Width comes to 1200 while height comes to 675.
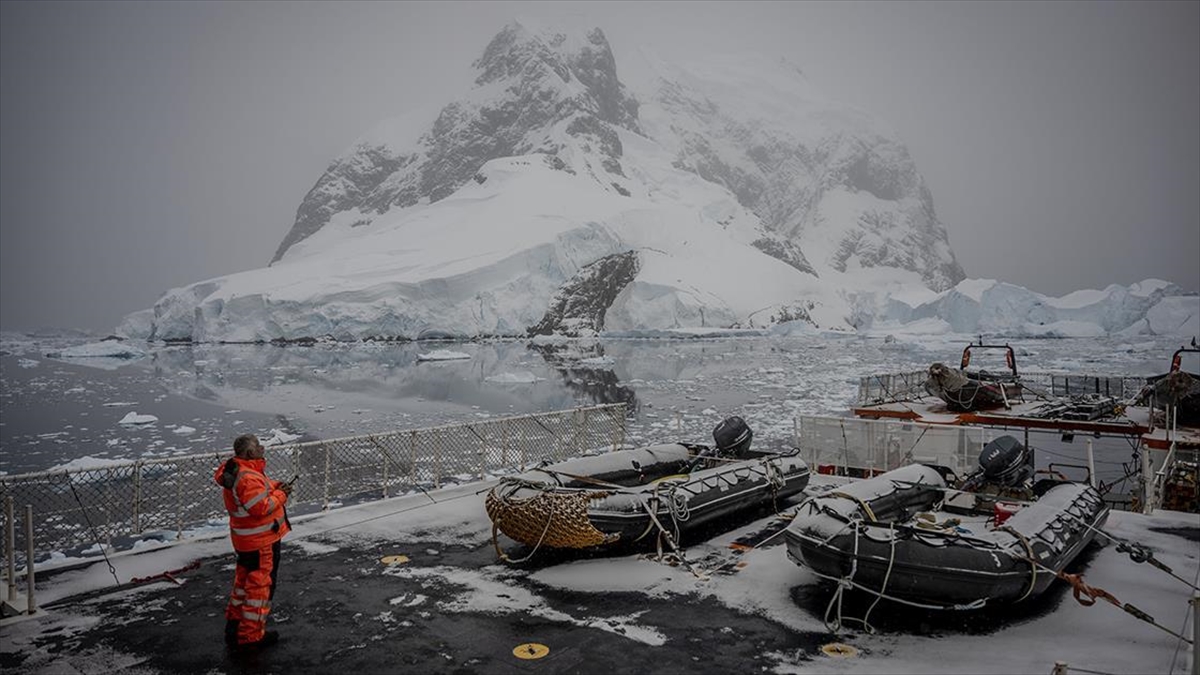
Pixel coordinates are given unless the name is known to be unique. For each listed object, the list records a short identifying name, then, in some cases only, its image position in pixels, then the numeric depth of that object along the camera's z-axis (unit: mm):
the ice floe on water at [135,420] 23344
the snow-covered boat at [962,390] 12594
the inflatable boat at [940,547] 5109
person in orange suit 4477
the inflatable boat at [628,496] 6285
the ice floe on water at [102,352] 58531
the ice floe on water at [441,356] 50881
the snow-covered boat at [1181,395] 11234
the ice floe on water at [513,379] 37000
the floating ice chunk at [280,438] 19328
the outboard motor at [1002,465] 8016
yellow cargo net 6234
